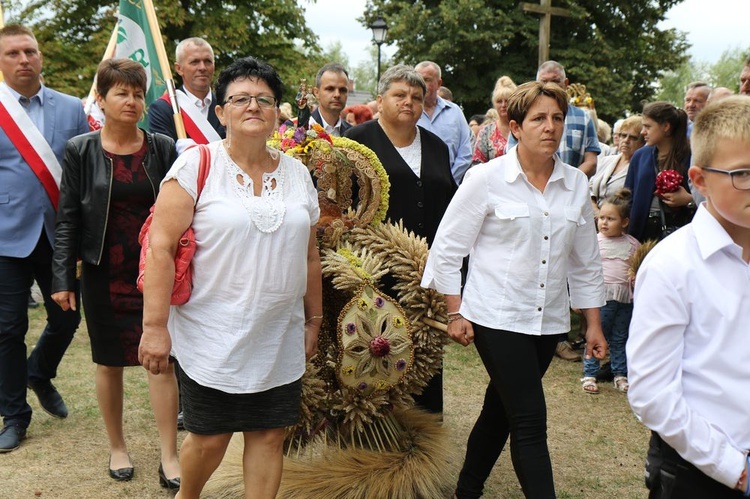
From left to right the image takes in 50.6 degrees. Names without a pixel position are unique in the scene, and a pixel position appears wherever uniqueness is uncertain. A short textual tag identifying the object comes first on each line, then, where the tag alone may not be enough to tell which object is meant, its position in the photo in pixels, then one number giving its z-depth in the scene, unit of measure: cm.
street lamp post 1958
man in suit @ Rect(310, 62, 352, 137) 612
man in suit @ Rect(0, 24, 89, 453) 475
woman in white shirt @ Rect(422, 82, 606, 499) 346
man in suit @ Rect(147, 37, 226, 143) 546
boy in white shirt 204
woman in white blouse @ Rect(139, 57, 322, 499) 302
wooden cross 1869
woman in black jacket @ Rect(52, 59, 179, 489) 419
